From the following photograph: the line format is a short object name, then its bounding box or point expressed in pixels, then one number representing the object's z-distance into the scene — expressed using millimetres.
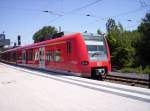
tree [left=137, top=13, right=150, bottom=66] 21564
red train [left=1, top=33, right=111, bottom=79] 9921
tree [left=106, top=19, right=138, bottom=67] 21829
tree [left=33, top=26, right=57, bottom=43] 70547
